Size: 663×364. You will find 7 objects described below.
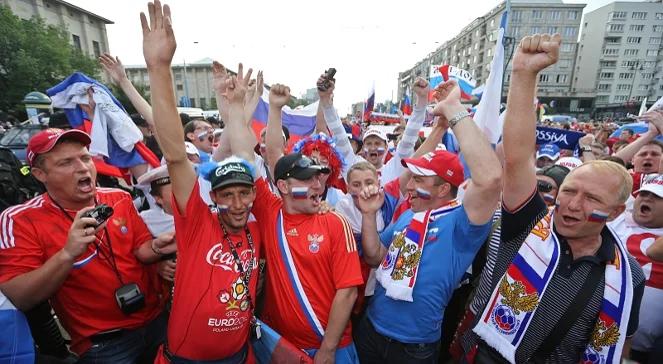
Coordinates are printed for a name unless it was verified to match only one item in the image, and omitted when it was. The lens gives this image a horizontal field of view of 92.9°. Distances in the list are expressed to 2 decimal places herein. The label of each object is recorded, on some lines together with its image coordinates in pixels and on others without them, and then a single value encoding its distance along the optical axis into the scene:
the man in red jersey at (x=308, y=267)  2.14
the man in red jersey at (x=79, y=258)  1.80
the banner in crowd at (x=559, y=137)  5.14
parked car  9.19
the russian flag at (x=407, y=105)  13.88
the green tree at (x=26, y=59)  23.64
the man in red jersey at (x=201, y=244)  1.88
